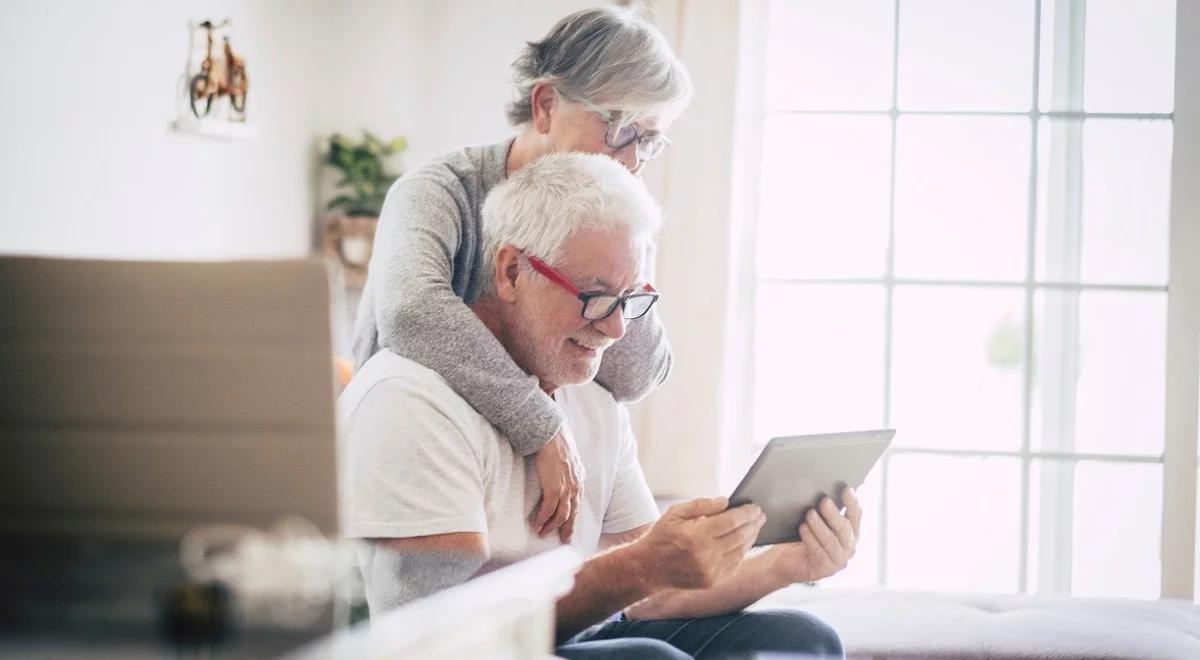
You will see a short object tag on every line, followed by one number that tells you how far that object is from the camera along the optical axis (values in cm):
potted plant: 410
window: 408
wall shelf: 337
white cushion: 226
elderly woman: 197
